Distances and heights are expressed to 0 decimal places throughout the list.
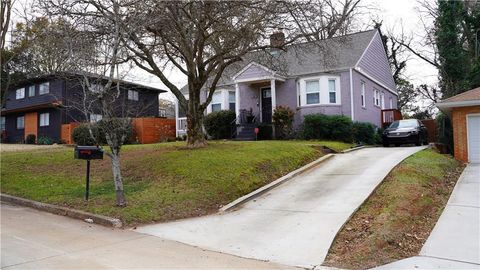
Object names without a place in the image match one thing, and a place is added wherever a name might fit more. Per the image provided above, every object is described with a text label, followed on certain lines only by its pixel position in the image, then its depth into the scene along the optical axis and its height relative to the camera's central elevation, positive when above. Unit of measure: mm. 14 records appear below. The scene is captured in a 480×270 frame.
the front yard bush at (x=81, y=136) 22297 +585
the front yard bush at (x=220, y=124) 23938 +1182
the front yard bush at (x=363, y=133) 20800 +433
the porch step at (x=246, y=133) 22072 +587
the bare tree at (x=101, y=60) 8680 +2167
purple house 22047 +3336
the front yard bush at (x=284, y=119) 21453 +1271
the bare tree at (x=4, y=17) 11957 +4049
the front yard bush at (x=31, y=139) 31688 +660
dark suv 20359 +364
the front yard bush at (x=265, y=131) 22234 +662
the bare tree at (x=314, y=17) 12562 +4183
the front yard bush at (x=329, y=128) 20031 +722
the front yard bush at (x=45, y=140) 29125 +501
